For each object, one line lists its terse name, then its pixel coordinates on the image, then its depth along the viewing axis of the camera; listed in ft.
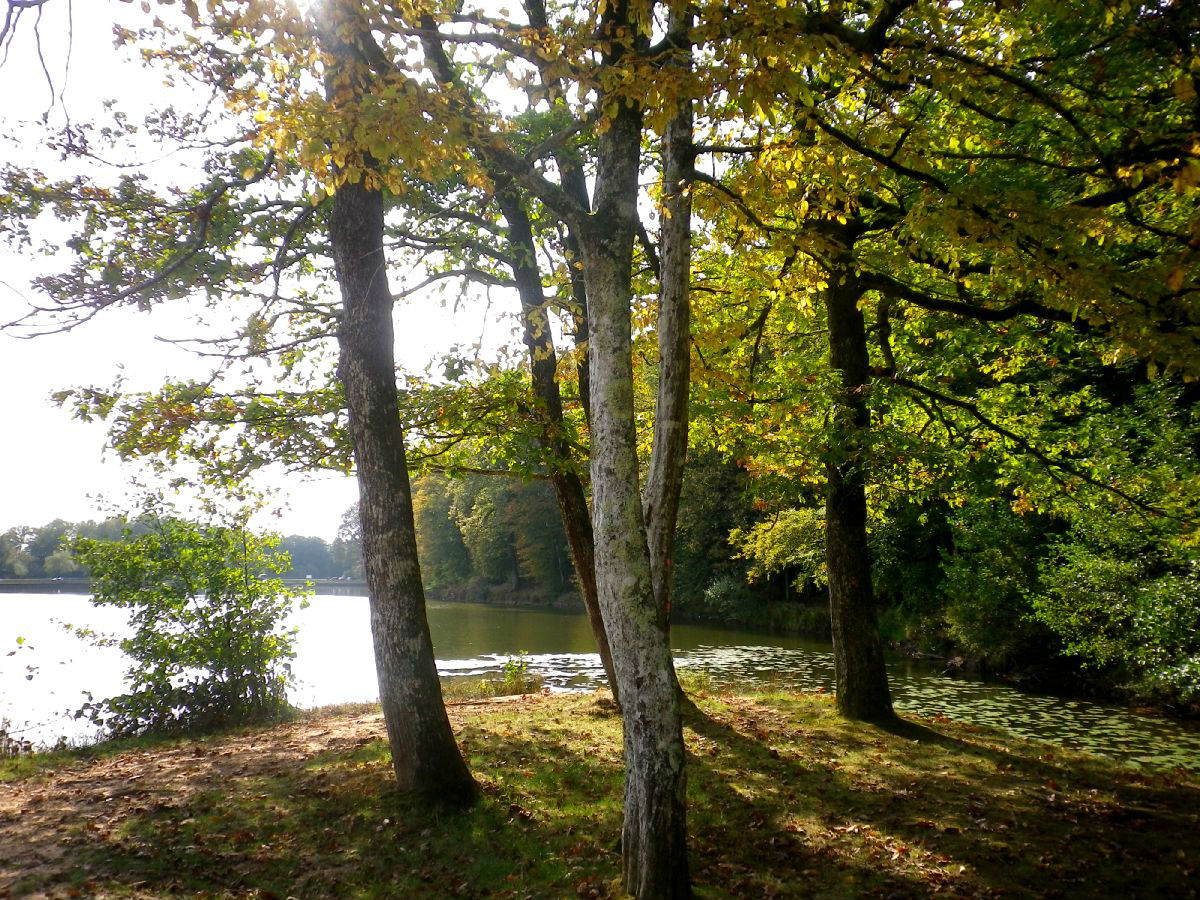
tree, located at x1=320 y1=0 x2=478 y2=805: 20.35
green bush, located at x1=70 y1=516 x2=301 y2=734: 32.35
